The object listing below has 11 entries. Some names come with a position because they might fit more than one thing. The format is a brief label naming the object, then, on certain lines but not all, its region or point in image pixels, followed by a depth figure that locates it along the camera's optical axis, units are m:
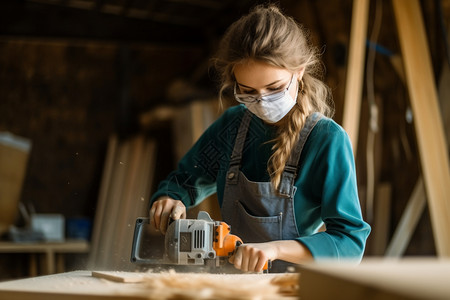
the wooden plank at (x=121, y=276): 1.53
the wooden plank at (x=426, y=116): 3.12
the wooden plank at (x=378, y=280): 0.86
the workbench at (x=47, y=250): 5.20
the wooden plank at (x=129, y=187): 5.52
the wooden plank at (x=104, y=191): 5.77
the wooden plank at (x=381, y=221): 4.14
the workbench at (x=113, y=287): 1.22
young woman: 1.88
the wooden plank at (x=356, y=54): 3.14
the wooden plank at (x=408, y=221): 3.70
